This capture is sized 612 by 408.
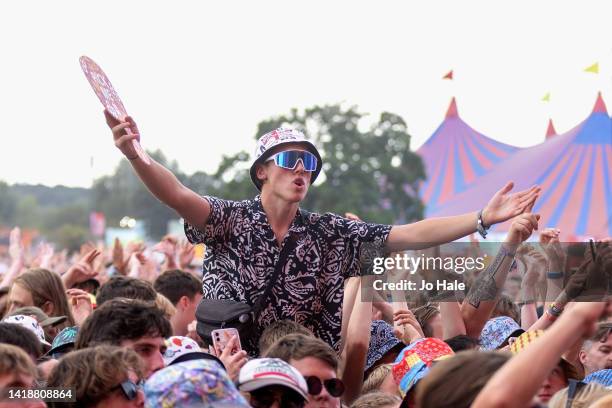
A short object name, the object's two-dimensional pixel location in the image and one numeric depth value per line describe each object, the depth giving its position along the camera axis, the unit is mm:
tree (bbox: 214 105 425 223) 50781
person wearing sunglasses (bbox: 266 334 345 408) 4633
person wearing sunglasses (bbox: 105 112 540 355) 5652
